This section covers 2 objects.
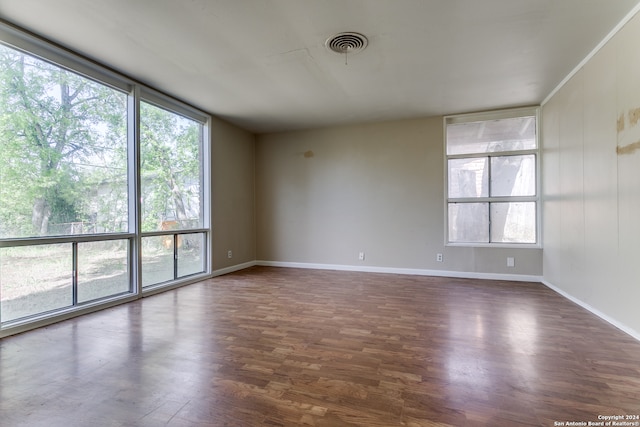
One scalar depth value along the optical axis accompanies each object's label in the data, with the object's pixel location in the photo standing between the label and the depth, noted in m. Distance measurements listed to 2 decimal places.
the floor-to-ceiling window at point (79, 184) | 2.59
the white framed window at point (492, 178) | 4.54
